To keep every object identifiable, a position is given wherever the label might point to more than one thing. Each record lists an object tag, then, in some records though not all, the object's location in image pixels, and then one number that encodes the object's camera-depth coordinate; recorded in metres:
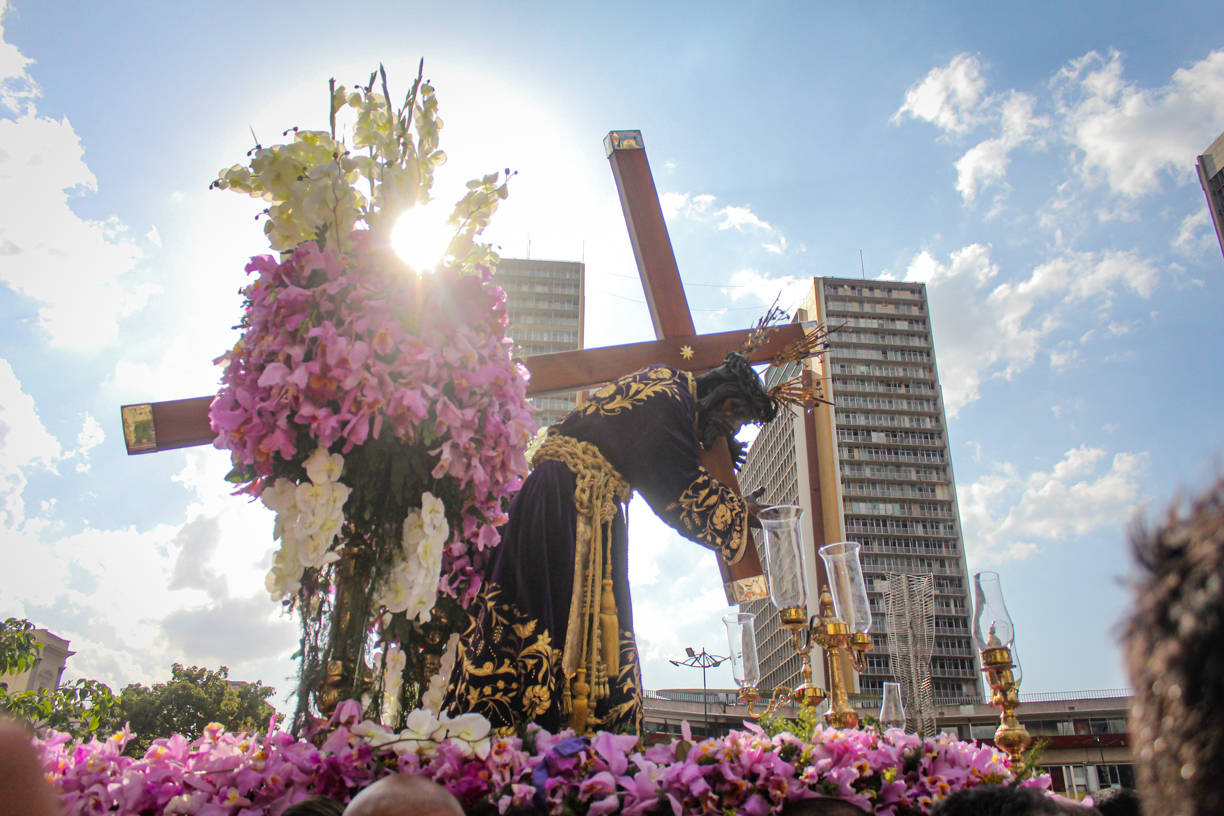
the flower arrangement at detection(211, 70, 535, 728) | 1.73
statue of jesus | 2.21
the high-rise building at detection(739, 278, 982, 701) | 49.22
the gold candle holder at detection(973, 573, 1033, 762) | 2.43
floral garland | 1.57
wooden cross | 3.72
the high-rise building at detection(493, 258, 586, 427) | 59.66
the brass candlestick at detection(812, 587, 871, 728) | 2.44
